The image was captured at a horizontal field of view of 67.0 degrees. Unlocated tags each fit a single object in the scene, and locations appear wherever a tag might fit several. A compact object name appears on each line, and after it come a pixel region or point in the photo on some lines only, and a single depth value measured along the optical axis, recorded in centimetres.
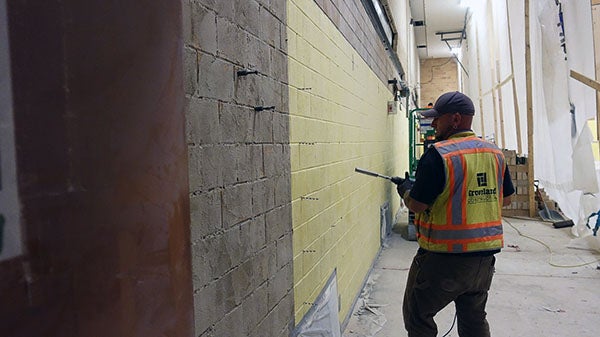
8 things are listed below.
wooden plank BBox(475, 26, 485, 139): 1320
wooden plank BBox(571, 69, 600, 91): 541
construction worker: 241
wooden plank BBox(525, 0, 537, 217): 770
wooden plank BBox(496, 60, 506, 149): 1053
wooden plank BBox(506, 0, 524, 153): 882
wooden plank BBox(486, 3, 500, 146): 1108
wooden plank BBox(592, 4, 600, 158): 562
